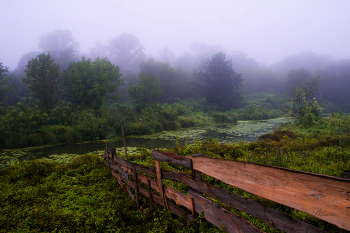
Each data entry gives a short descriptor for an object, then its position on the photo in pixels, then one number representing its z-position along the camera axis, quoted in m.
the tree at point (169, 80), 36.56
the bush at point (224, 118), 22.72
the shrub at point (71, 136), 12.62
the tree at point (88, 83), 18.81
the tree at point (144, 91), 22.68
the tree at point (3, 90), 18.94
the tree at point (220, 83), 35.50
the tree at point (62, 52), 38.69
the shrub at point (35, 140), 11.94
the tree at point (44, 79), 18.11
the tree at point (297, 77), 36.01
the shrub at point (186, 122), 19.58
